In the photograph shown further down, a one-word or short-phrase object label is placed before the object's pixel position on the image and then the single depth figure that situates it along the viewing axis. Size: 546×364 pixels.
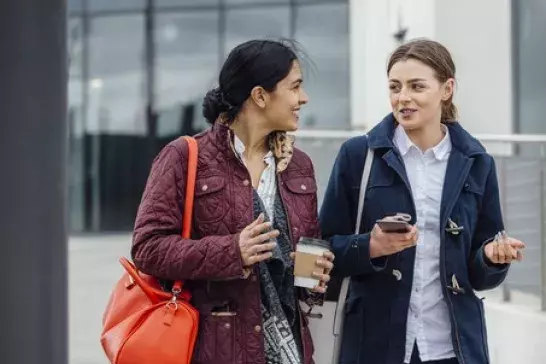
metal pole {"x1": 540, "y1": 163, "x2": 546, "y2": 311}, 9.62
